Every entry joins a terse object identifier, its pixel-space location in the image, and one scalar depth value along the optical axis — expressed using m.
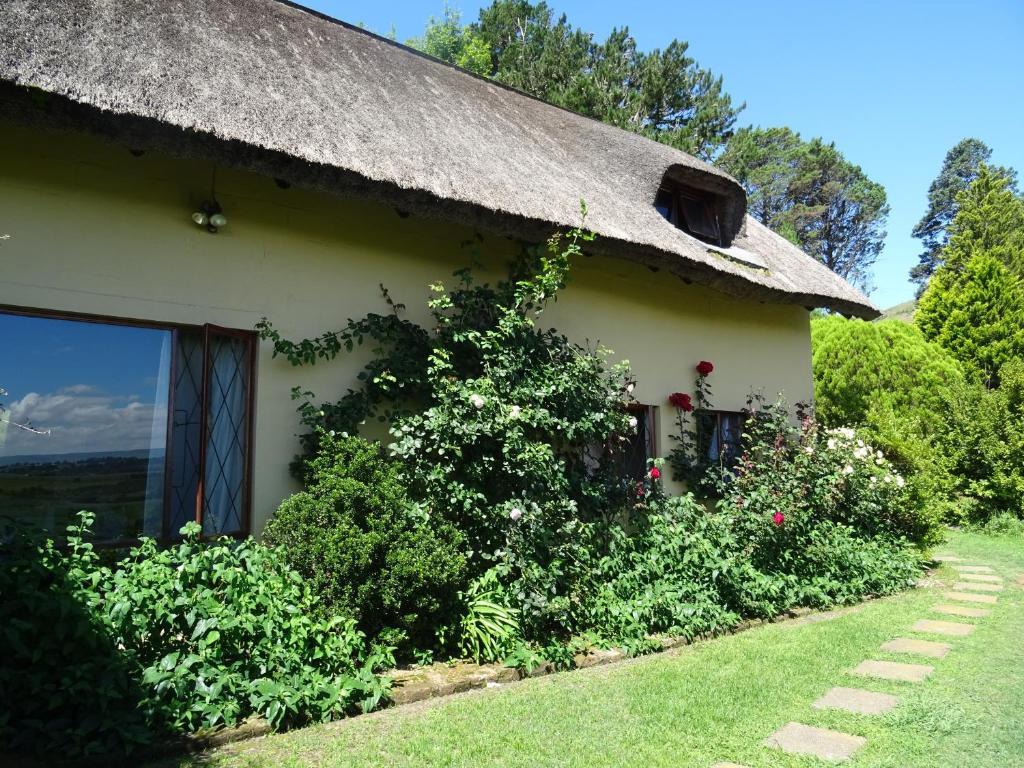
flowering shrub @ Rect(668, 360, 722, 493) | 8.09
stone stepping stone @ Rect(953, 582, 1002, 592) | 7.36
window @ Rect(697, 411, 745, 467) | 8.52
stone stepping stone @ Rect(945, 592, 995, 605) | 6.80
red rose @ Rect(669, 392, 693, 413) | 8.13
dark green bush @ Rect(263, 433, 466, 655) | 4.20
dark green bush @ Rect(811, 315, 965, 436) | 14.60
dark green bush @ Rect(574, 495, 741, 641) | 5.32
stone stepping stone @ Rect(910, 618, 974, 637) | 5.68
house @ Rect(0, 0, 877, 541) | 4.25
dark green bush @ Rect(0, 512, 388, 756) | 3.14
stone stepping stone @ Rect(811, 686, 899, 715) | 3.94
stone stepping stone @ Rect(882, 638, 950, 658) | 5.06
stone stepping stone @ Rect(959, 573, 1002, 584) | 7.82
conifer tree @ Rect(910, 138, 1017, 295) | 39.03
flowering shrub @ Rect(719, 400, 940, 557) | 6.83
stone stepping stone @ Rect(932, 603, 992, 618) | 6.23
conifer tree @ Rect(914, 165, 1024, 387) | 16.83
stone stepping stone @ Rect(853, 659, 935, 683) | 4.52
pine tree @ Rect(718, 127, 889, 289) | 34.22
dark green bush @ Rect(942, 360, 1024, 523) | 12.16
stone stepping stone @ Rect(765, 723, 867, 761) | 3.32
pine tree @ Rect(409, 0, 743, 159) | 22.25
